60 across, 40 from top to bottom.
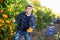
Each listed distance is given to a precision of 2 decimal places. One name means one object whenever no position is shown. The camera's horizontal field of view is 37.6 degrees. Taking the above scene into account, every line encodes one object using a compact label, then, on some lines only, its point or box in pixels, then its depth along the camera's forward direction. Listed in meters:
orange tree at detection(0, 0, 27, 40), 2.42
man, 2.30
